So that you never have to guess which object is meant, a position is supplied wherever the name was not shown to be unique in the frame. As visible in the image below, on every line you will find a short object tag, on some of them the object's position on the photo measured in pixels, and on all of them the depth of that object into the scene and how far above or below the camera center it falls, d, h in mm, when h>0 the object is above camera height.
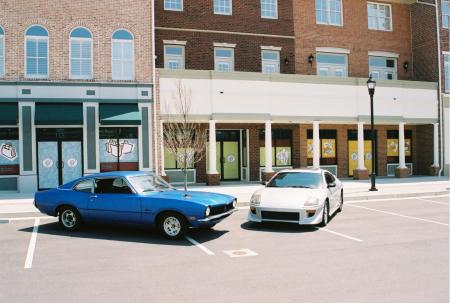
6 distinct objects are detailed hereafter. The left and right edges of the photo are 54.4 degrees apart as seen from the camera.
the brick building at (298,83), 20766 +3508
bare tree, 18828 +1454
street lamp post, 18125 +2559
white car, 10039 -1081
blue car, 9008 -1030
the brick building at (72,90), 17844 +2812
